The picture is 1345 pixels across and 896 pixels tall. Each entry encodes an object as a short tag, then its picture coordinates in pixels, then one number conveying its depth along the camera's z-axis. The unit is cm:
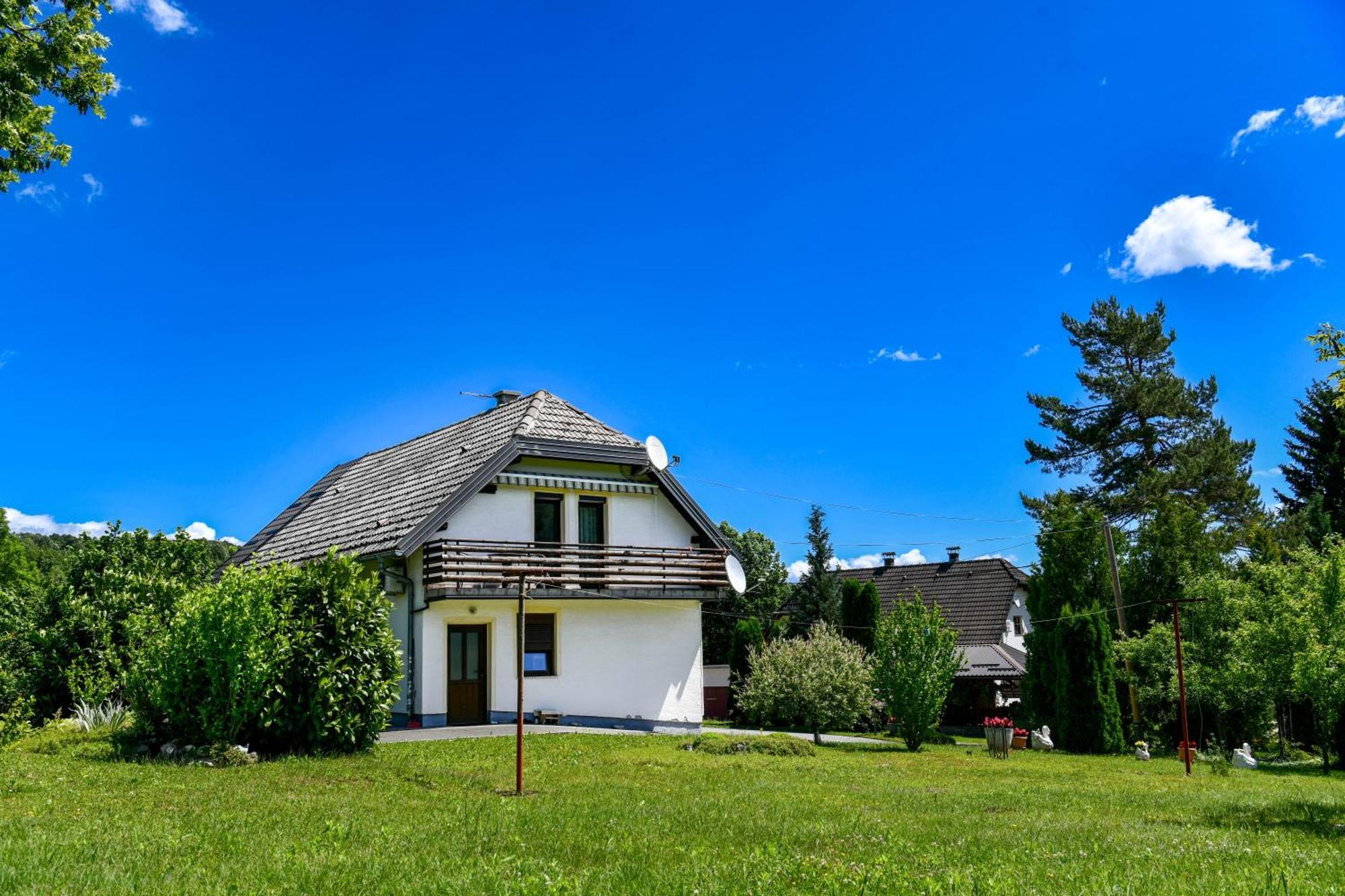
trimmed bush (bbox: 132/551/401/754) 1548
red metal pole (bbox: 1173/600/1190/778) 1988
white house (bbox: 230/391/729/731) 2347
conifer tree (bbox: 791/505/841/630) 4294
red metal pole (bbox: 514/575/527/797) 1238
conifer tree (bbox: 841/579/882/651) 4041
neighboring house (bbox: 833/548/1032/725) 4141
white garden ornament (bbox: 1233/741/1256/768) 2498
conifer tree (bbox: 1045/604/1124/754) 2952
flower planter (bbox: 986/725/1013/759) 2264
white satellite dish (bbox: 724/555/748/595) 2622
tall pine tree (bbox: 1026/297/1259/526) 3953
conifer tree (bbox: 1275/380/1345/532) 4350
